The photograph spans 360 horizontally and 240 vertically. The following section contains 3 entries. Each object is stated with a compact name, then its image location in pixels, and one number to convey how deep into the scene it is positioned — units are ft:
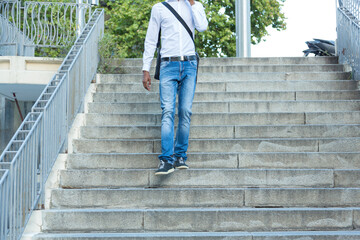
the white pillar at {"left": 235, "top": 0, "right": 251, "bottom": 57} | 41.47
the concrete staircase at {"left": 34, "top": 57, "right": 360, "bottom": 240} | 15.83
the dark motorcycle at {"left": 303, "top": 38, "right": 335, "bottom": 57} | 33.87
